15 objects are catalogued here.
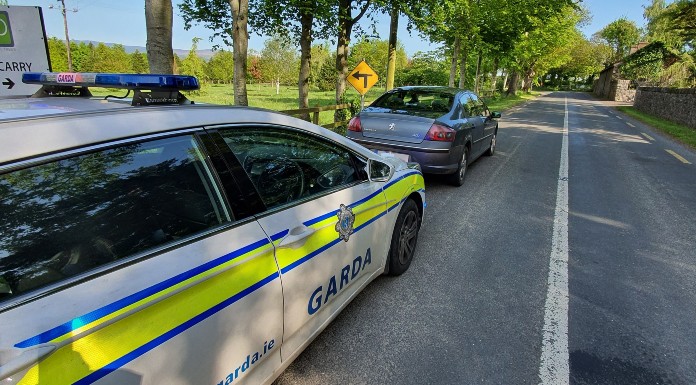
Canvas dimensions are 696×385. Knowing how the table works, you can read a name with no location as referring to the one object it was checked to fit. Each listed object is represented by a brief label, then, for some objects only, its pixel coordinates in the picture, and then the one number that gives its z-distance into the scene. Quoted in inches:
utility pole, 1389.5
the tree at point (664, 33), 1195.5
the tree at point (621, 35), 3004.4
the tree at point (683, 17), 1026.7
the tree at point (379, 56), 2553.9
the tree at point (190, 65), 1865.7
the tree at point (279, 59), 2308.1
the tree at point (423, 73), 2068.2
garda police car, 45.3
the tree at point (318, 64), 2320.9
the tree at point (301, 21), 390.9
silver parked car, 224.4
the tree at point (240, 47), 268.4
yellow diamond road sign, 382.0
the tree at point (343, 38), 438.0
